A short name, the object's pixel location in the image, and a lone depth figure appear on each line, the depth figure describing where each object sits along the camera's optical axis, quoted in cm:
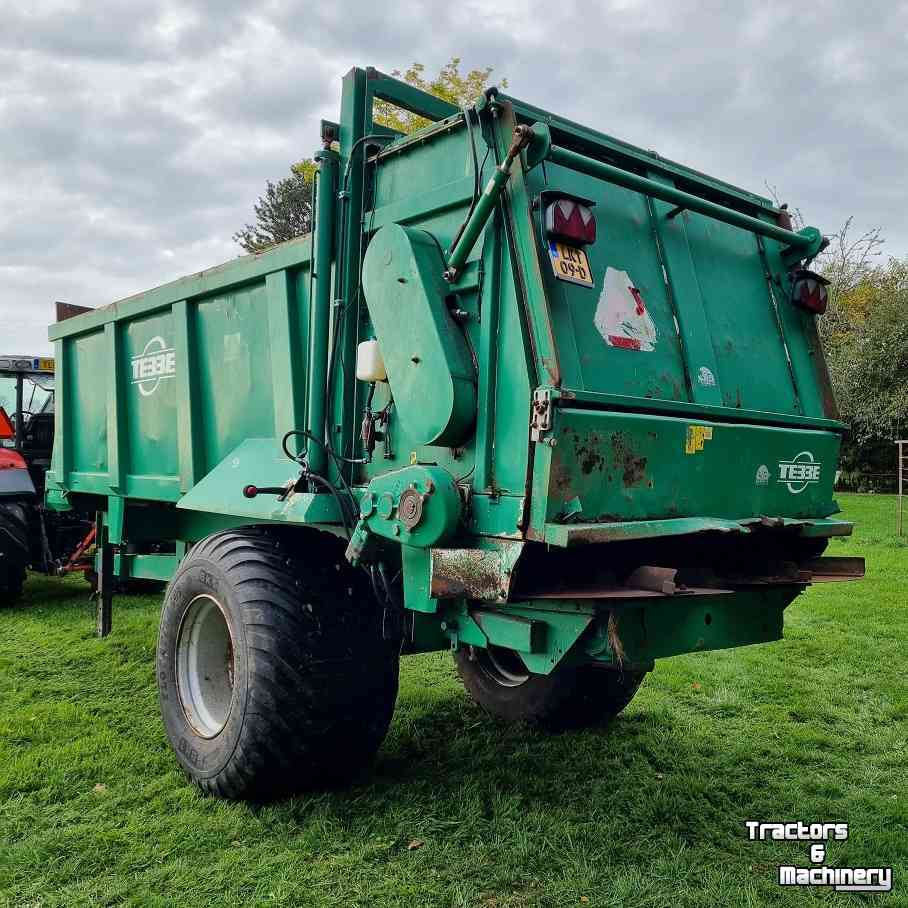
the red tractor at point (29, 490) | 775
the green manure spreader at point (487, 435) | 308
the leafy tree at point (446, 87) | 1856
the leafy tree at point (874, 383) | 2011
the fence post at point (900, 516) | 1312
